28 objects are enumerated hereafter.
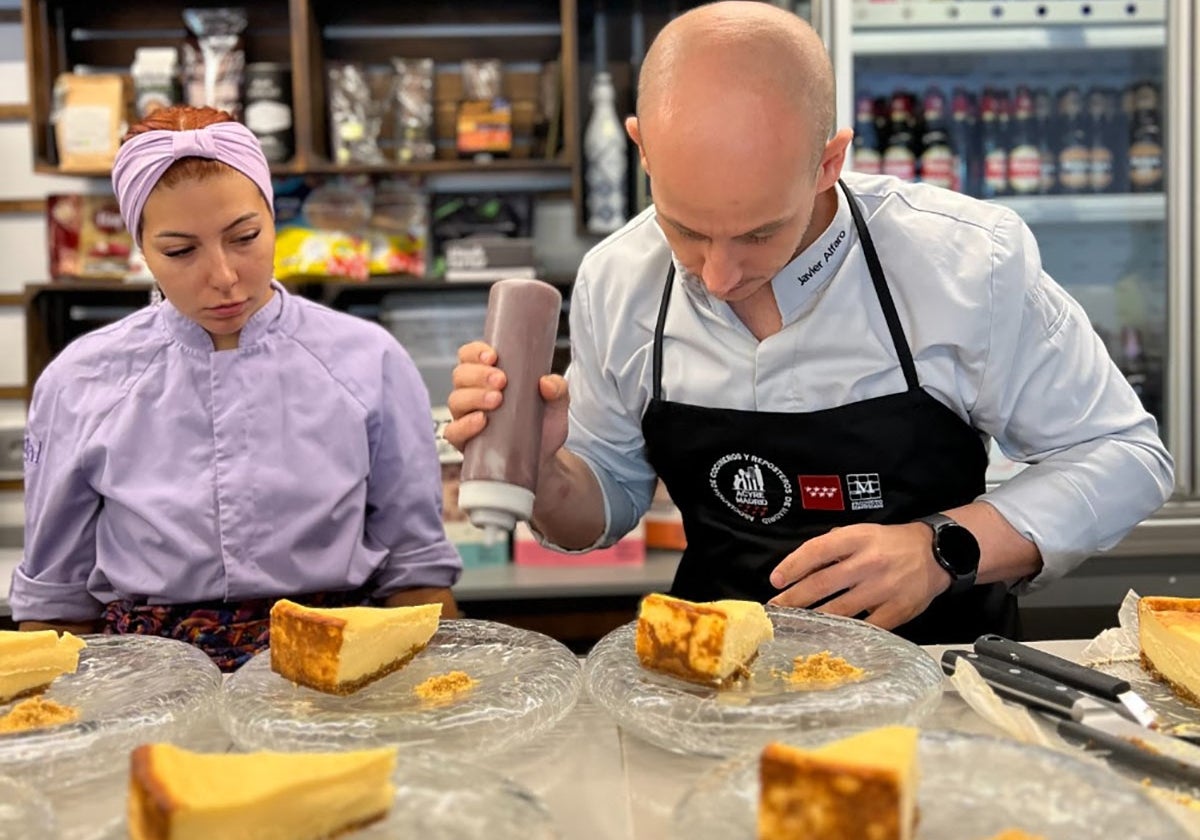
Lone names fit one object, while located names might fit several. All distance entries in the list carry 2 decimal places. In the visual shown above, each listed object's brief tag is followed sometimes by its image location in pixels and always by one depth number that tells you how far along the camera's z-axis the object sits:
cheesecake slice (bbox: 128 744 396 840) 0.83
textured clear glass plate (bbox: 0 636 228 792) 1.08
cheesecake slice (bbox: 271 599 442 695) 1.21
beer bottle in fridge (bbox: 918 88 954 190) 3.25
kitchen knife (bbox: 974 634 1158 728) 1.14
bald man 1.75
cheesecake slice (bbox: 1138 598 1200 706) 1.21
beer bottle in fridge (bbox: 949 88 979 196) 3.37
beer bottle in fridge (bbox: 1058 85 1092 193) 3.28
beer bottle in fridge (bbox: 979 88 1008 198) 3.29
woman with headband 1.88
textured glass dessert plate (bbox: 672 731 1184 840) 0.88
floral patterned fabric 1.87
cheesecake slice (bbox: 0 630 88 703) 1.22
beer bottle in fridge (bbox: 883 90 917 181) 3.26
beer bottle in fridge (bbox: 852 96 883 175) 3.26
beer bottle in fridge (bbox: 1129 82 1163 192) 3.20
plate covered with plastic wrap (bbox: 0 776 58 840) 0.92
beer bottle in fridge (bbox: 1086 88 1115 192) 3.29
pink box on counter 2.97
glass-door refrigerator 3.01
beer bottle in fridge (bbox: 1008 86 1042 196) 3.26
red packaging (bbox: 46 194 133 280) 3.43
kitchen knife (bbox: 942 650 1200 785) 1.01
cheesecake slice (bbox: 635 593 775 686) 1.22
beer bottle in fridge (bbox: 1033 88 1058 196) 3.32
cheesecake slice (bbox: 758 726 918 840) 0.82
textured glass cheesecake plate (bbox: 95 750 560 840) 0.90
